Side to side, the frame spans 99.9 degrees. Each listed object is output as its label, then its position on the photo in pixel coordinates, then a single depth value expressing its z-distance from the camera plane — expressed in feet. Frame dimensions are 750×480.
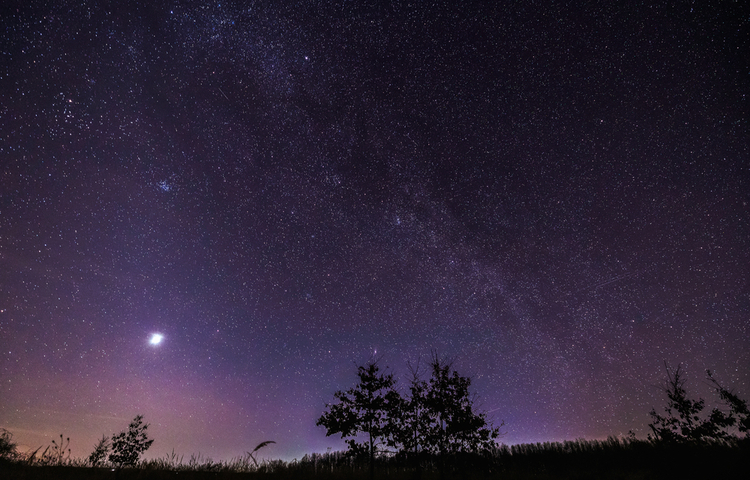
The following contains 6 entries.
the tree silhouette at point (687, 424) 52.04
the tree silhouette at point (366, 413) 39.78
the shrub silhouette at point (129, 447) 43.68
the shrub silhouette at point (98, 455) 47.85
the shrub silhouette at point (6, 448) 51.49
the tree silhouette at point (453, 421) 39.42
